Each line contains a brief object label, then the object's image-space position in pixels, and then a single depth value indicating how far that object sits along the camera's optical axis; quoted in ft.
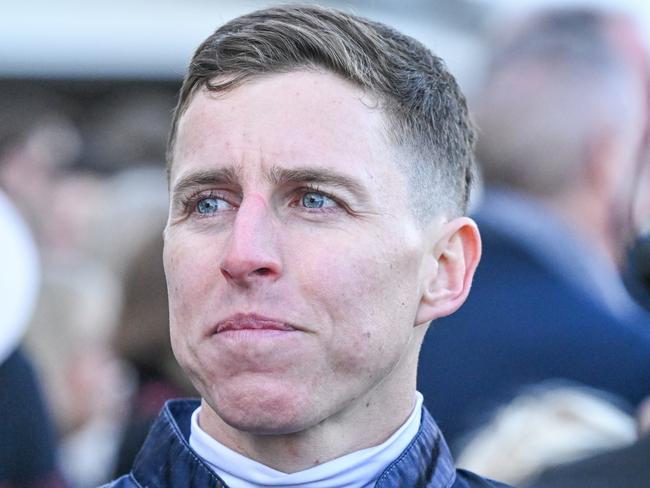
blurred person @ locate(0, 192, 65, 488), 12.85
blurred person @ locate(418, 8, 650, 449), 11.15
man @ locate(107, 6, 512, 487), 7.69
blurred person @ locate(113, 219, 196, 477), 13.98
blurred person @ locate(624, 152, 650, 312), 7.73
